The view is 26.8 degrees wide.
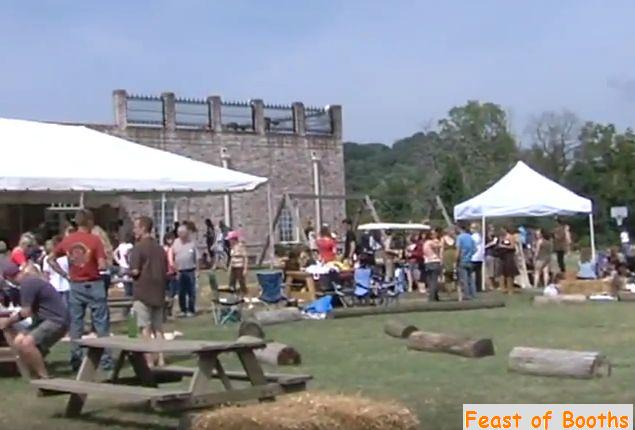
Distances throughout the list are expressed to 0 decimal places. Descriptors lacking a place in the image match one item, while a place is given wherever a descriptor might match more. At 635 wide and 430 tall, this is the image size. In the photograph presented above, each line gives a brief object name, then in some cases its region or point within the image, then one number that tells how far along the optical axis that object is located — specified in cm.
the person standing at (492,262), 2962
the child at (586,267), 2822
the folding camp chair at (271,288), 2427
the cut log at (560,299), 2427
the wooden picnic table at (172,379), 1044
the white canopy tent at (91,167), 1933
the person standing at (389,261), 2843
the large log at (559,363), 1280
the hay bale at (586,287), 2627
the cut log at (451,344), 1494
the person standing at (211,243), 3832
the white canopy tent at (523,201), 2873
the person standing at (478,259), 2747
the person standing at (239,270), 2516
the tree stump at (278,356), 1464
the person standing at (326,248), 2648
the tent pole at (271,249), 3316
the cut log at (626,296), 2475
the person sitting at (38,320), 1337
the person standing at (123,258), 2150
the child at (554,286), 2562
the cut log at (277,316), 2070
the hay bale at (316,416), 836
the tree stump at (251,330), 1528
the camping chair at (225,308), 2111
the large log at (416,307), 2209
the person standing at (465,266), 2588
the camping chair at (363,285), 2420
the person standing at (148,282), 1434
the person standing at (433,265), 2548
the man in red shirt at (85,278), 1429
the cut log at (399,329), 1742
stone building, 4191
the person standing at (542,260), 3014
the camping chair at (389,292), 2441
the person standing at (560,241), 3209
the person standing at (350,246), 2832
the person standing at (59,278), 1636
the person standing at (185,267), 2212
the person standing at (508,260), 2870
